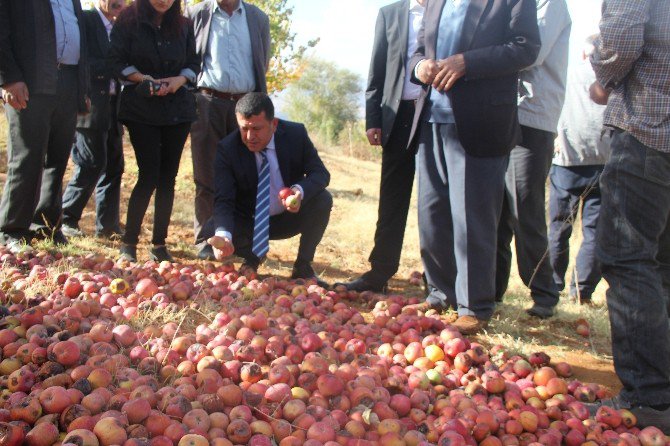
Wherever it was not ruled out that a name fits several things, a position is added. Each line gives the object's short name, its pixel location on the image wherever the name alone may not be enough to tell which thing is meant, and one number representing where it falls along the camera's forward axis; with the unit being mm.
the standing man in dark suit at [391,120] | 4133
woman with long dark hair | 4508
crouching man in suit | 4172
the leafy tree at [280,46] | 10586
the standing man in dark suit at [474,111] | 3281
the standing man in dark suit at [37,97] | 4156
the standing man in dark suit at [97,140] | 5195
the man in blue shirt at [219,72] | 5094
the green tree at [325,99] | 29564
